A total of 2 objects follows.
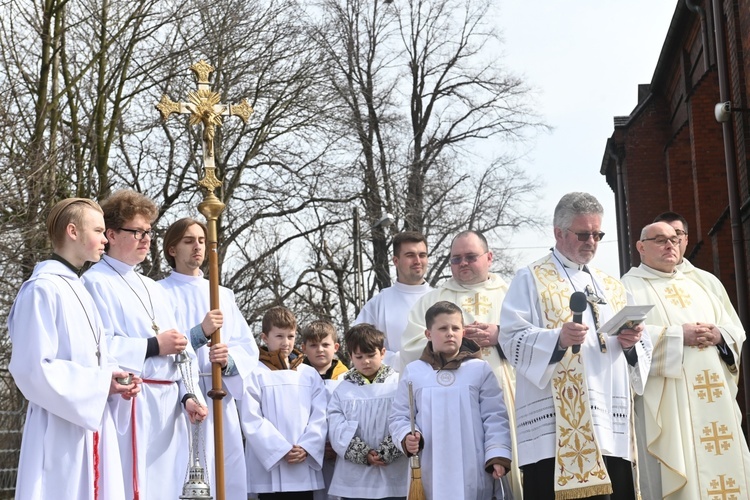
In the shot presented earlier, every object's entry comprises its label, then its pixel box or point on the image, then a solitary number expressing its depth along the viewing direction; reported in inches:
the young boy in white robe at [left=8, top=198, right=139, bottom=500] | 396.3
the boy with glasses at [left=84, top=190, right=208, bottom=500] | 450.0
